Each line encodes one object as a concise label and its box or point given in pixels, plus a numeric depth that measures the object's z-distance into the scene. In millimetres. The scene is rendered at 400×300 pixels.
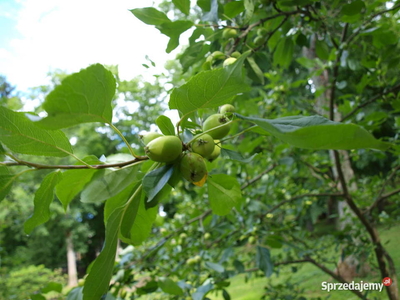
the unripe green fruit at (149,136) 258
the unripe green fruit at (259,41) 496
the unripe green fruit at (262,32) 498
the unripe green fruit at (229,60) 343
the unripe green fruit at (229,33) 435
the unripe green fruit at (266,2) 472
